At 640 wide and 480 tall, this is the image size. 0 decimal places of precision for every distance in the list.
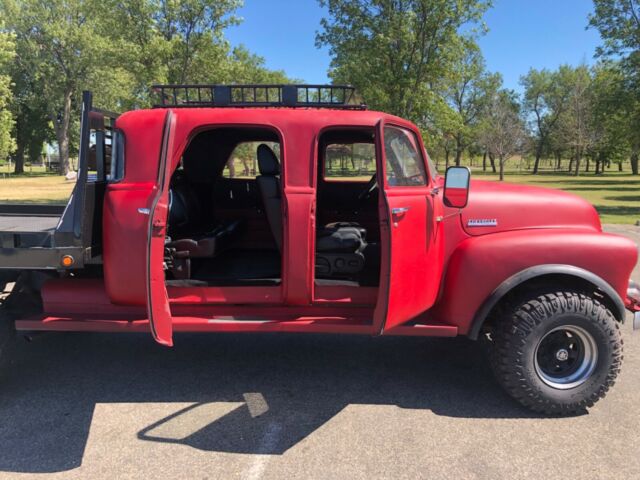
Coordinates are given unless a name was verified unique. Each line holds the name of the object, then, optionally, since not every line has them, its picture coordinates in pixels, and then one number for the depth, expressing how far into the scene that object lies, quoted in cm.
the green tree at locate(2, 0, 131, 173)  3594
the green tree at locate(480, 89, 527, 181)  4422
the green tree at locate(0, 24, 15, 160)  1641
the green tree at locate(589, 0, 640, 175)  1769
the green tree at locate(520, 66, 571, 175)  5719
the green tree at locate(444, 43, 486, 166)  5388
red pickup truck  321
